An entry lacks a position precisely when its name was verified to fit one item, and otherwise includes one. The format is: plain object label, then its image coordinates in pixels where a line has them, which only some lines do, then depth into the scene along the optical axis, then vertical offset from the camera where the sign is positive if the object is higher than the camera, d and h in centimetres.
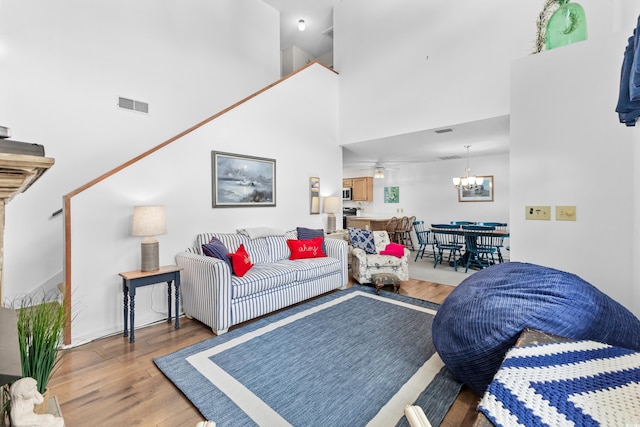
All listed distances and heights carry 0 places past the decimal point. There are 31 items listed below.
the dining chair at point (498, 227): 580 -36
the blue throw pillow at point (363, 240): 482 -48
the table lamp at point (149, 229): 286 -16
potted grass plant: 99 -42
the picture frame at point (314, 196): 518 +28
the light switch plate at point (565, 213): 228 -3
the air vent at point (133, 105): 381 +144
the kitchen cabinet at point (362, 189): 888 +67
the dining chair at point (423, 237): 642 -67
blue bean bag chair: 143 -56
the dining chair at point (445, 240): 568 -62
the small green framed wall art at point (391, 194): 837 +47
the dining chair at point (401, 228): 765 -46
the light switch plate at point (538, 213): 239 -3
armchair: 446 -83
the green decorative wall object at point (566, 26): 237 +150
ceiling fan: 786 +112
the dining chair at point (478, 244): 522 -63
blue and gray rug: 180 -120
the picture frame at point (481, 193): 679 +40
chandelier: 594 +59
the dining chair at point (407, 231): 772 -54
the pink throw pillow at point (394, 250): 459 -63
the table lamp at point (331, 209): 532 +4
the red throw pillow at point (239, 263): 314 -55
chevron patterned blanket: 64 -44
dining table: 505 -41
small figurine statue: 81 -53
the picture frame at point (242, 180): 385 +45
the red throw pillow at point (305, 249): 412 -52
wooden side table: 273 -67
